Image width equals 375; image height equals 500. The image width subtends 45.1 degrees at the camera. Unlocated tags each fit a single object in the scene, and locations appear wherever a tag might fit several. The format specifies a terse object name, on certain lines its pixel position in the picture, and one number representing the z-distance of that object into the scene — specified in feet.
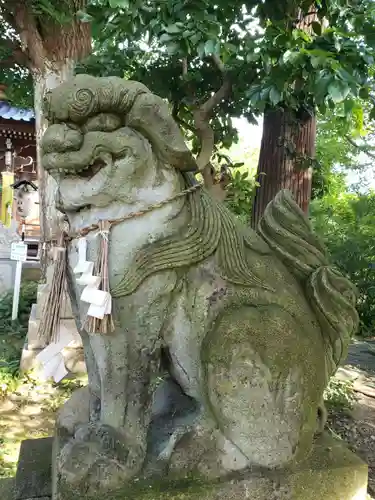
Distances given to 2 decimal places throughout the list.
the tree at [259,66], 6.24
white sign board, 18.01
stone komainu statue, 3.92
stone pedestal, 3.77
